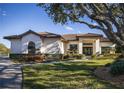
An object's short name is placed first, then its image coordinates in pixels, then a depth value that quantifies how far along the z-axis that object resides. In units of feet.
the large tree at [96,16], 13.29
